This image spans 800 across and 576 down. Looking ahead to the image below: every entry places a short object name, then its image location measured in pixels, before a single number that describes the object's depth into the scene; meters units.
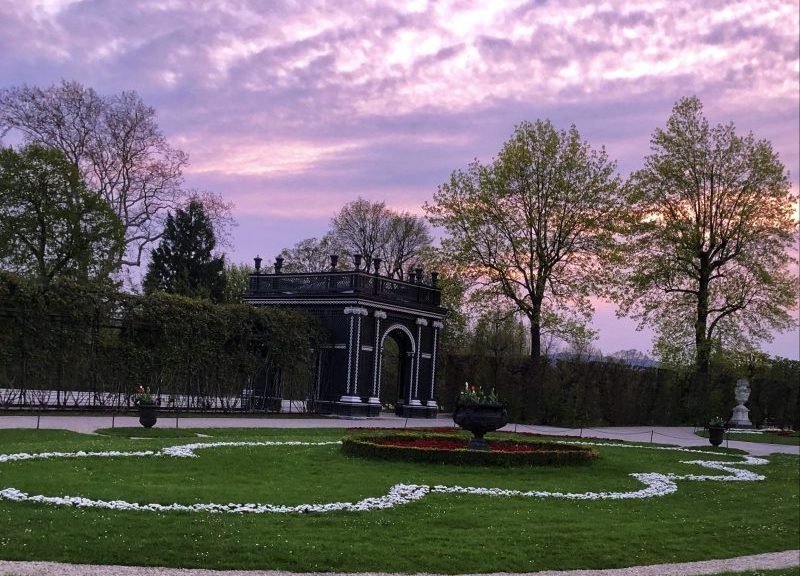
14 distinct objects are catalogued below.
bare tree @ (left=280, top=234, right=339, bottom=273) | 61.19
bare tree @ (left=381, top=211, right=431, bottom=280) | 59.65
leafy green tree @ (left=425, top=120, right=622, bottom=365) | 41.16
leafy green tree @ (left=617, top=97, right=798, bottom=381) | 40.56
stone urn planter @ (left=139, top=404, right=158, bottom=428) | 22.03
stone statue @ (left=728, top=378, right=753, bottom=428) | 42.69
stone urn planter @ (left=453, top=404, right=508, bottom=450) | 18.52
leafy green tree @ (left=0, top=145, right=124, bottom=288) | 36.28
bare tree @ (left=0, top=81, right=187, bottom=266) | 40.72
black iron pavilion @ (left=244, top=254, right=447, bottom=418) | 35.19
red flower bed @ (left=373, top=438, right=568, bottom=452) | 19.31
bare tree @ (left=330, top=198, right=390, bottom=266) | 60.59
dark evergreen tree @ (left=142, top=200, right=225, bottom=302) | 59.12
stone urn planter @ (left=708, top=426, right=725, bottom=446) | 27.94
